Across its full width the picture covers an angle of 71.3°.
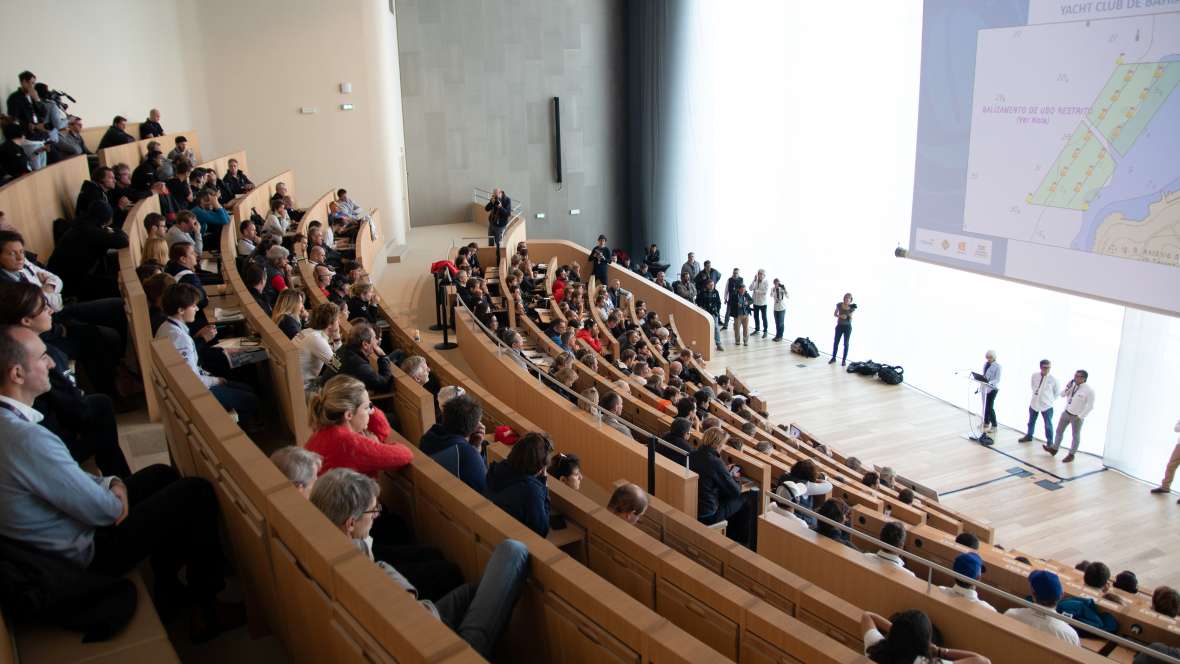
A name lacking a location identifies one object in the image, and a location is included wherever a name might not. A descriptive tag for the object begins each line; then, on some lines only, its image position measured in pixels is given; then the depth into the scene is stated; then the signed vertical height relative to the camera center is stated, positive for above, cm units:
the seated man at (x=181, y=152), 829 -9
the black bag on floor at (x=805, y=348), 1395 -352
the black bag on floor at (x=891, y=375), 1256 -359
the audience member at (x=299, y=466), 250 -97
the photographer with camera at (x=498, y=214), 1381 -123
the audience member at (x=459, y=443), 347 -127
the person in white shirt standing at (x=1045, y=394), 1005 -312
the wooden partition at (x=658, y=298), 1355 -272
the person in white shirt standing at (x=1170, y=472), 880 -359
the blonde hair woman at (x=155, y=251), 498 -64
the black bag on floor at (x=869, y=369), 1294 -359
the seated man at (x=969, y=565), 445 -229
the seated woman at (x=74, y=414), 278 -99
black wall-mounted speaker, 1792 -1
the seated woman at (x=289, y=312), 472 -97
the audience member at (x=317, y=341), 457 -109
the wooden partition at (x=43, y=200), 530 -37
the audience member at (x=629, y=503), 347 -150
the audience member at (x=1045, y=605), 388 -227
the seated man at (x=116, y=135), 814 +9
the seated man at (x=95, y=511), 206 -101
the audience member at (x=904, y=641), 297 -180
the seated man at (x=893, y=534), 442 -210
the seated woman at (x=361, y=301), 648 -123
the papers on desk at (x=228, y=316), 532 -111
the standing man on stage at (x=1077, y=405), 965 -313
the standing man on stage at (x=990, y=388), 1055 -321
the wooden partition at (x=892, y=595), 330 -209
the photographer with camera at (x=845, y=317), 1312 -282
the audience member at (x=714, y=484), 513 -213
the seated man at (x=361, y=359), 455 -119
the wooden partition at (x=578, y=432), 495 -201
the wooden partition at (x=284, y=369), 391 -108
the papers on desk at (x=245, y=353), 451 -114
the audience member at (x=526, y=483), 310 -129
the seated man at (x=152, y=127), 935 +19
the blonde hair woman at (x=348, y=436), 305 -107
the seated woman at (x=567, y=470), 384 -151
